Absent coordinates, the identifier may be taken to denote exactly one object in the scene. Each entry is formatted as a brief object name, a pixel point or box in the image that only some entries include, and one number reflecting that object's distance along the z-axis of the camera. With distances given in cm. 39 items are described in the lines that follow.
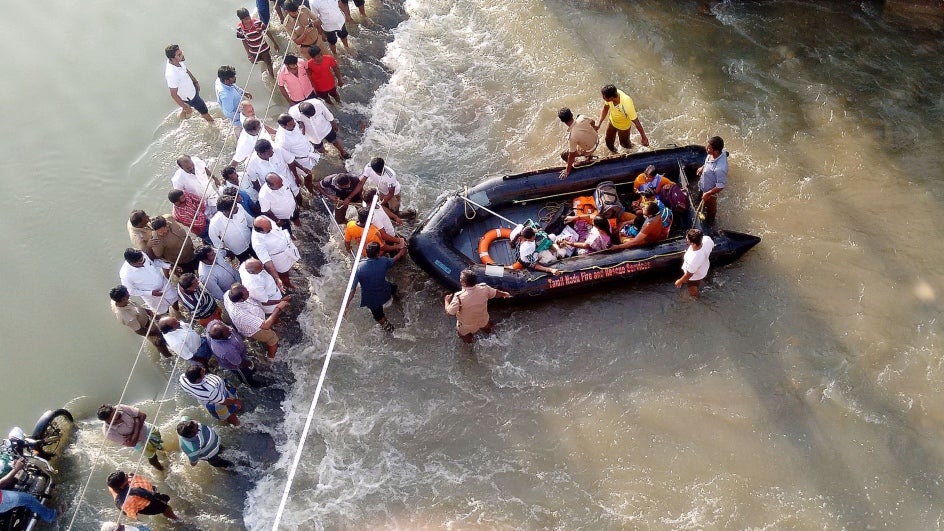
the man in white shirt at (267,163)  723
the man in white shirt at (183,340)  614
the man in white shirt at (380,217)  718
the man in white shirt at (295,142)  763
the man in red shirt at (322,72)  893
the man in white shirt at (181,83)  873
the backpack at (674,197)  744
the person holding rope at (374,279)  661
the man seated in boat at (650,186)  752
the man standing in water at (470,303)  642
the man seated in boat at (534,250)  735
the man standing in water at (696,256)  646
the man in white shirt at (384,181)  747
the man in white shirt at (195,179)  740
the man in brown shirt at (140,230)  682
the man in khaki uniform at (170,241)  687
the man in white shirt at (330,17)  973
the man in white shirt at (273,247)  668
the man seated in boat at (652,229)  705
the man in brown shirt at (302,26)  929
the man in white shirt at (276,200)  711
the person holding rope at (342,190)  748
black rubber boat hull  717
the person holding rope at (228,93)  852
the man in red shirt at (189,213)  731
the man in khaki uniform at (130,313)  639
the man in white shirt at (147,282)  643
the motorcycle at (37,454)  607
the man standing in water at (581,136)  780
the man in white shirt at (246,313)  627
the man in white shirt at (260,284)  637
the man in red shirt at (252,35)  957
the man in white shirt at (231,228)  694
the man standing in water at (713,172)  715
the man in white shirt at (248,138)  766
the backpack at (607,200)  746
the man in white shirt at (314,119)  812
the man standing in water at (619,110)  776
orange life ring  766
